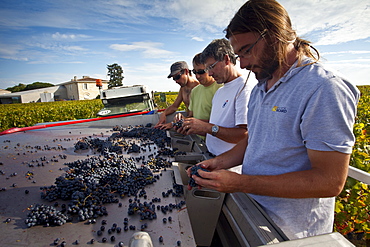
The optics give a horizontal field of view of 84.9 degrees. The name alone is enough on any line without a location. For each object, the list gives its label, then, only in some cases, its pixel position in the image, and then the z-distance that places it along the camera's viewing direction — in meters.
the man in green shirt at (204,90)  3.47
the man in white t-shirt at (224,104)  2.36
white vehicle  7.03
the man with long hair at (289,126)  1.02
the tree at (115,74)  69.40
